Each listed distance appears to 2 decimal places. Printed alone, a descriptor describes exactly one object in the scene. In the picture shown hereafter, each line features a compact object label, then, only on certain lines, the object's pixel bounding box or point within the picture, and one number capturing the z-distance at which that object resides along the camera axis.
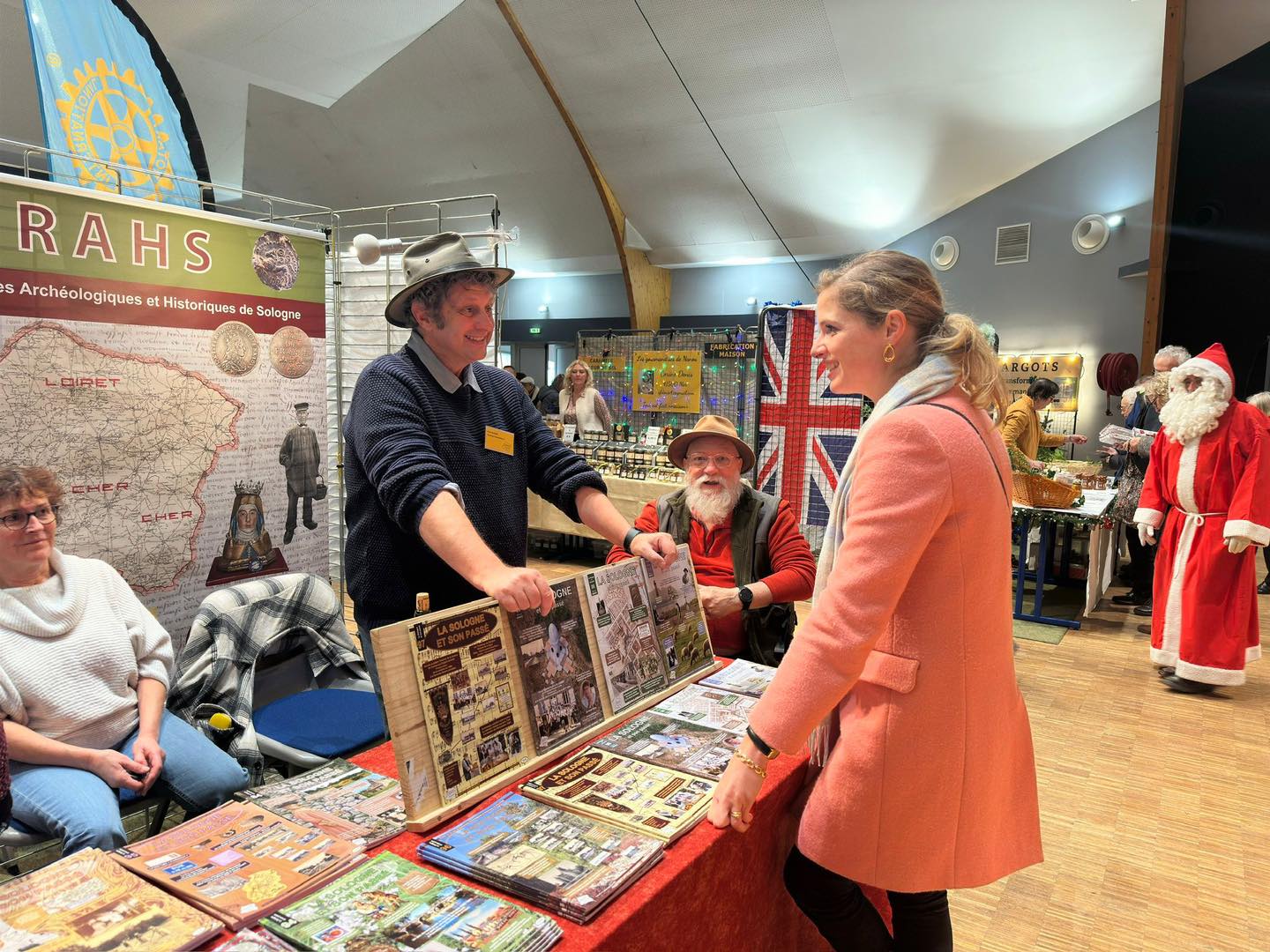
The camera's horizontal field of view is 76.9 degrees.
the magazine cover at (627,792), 1.26
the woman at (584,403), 7.60
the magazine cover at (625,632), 1.60
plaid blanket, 2.47
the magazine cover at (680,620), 1.82
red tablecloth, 1.07
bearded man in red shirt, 2.70
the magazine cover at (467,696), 1.20
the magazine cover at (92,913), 0.91
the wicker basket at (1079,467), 6.93
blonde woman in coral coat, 1.17
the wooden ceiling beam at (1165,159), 6.62
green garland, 5.01
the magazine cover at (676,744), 1.46
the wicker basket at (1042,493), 5.15
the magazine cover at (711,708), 1.65
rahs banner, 2.70
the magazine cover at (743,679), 1.86
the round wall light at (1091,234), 8.24
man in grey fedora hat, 1.45
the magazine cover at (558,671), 1.39
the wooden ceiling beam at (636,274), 10.84
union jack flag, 5.02
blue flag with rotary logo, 3.19
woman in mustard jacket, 5.88
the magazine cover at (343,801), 1.21
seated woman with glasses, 1.91
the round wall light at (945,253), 9.34
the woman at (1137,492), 5.86
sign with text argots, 8.70
